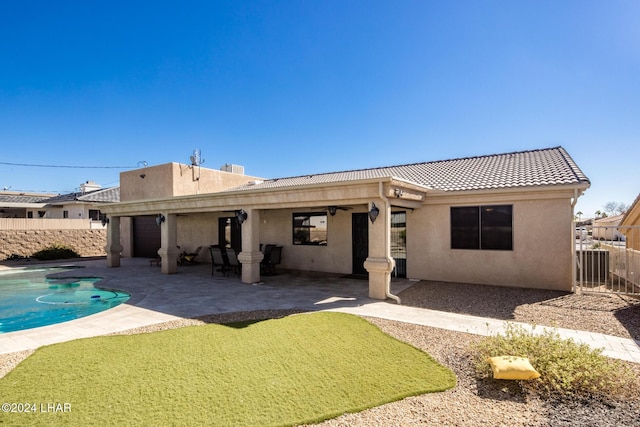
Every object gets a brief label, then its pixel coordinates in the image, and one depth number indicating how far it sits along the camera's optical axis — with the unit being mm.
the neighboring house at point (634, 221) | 12592
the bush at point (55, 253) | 21766
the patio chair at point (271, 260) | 14453
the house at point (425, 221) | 9922
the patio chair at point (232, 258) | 13805
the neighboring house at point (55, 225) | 21875
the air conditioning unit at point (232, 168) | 24625
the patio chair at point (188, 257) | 18703
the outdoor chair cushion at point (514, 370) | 4277
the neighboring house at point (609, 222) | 30062
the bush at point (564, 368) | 4121
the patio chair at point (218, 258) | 14469
